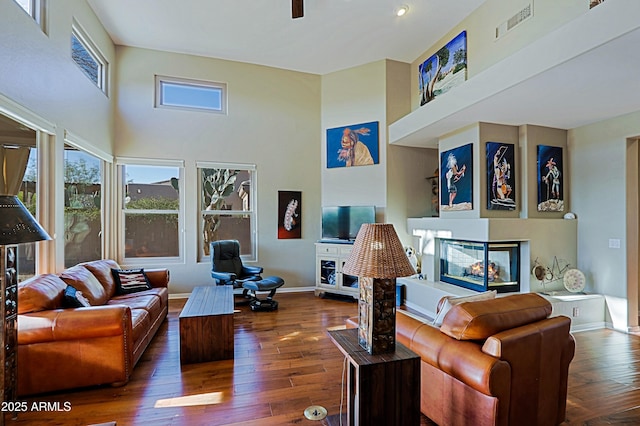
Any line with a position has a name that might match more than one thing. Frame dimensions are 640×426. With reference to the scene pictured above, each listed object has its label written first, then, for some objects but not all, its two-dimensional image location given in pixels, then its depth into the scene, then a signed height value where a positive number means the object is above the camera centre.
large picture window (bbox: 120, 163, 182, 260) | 5.43 +0.06
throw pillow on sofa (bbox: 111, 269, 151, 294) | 3.98 -0.88
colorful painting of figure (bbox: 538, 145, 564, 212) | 4.31 +0.45
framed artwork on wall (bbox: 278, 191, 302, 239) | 6.02 -0.03
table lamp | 1.67 -0.36
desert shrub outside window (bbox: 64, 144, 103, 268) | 4.00 +0.10
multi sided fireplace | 4.17 -0.74
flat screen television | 5.54 -0.14
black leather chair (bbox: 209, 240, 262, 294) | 4.99 -0.85
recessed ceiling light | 4.29 +2.80
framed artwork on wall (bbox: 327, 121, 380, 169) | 5.73 +1.26
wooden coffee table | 3.00 -1.18
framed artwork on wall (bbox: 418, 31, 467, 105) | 4.66 +2.29
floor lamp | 1.91 -0.39
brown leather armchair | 1.65 -0.86
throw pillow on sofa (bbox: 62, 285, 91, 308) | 2.79 -0.77
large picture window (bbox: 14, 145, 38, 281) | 3.01 +0.25
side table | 1.59 -0.91
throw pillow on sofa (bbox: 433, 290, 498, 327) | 2.21 -0.64
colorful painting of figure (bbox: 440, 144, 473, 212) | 4.37 +0.49
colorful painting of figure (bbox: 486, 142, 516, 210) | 4.21 +0.48
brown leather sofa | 2.42 -1.03
